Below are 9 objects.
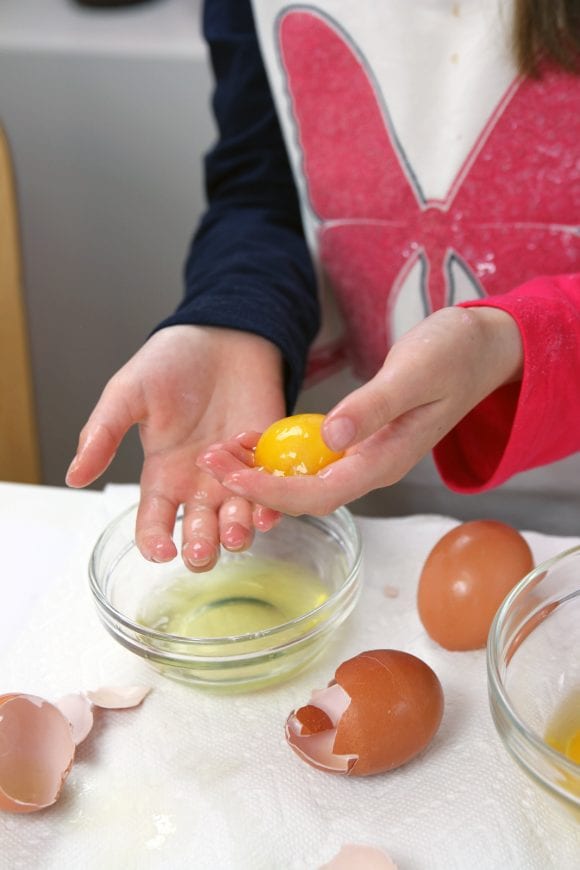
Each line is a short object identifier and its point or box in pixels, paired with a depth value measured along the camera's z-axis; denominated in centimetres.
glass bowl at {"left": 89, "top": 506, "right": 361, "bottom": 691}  58
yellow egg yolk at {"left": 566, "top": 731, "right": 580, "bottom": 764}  51
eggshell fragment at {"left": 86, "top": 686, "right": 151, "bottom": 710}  60
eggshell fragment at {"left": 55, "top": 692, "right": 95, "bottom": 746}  57
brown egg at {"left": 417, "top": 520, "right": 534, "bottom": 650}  61
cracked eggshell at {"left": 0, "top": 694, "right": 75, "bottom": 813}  52
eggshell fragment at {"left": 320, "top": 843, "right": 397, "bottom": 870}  49
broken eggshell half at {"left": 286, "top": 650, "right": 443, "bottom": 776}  52
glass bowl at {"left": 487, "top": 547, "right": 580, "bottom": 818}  48
